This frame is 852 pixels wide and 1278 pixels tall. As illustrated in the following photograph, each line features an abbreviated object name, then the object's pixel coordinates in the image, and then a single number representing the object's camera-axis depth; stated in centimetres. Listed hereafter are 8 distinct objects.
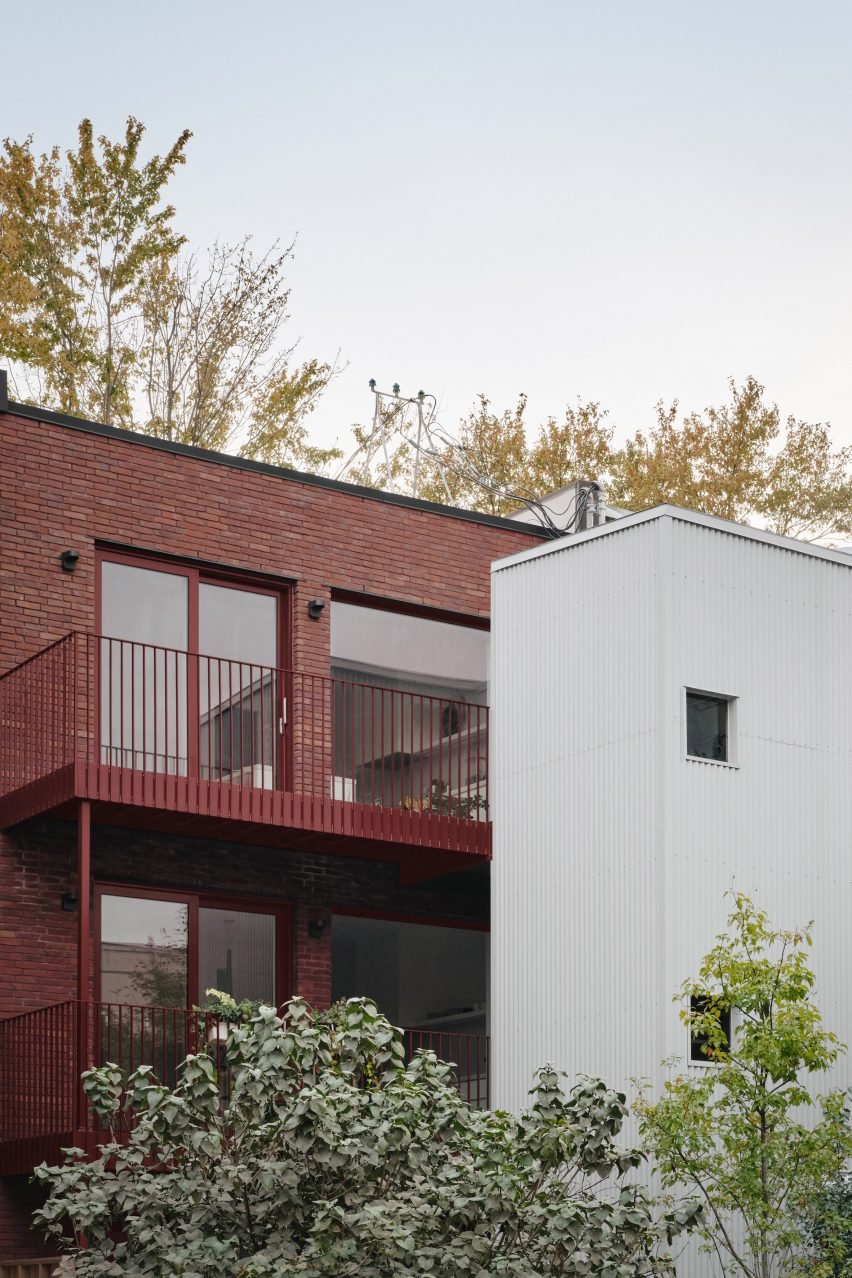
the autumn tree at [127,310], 3531
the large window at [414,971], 2136
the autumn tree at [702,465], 3916
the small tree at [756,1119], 1552
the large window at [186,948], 1934
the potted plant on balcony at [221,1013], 1830
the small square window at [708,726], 1855
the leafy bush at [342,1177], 1195
